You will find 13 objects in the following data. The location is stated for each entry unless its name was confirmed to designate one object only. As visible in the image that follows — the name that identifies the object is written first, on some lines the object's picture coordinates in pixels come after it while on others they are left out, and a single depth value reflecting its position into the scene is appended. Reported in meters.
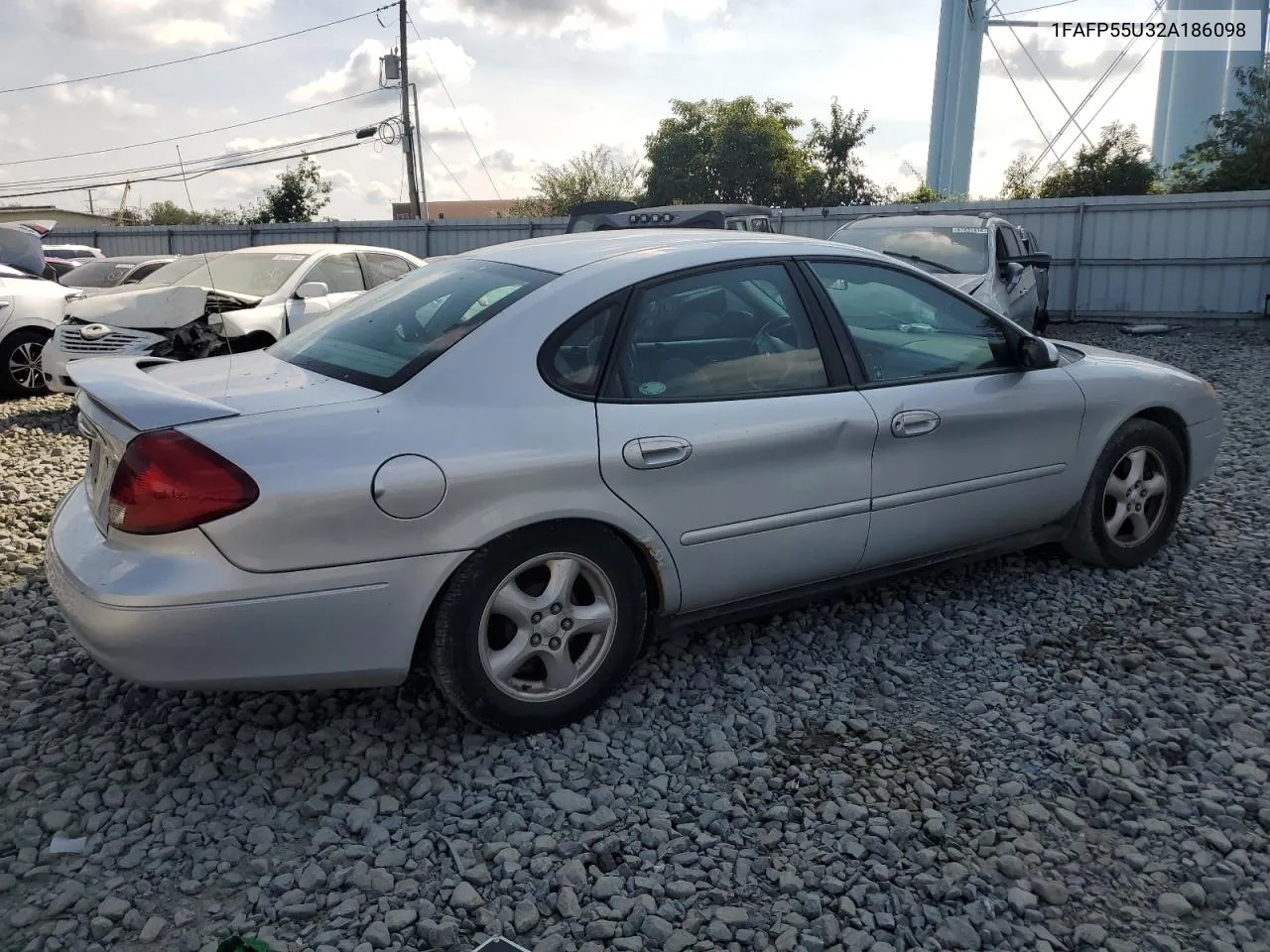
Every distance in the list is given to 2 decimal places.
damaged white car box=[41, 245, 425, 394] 8.18
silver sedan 2.71
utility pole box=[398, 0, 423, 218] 31.27
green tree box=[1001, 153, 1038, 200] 32.00
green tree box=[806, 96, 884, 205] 40.34
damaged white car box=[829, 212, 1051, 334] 9.29
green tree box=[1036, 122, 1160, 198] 25.06
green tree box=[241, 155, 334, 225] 37.00
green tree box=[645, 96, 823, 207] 40.62
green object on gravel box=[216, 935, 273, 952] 2.14
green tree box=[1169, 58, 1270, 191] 22.50
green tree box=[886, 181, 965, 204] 32.12
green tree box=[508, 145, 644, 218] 47.19
